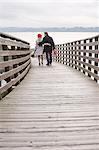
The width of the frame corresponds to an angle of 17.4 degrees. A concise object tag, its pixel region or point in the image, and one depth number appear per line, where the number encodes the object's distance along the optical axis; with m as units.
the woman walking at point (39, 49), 16.69
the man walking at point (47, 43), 16.52
